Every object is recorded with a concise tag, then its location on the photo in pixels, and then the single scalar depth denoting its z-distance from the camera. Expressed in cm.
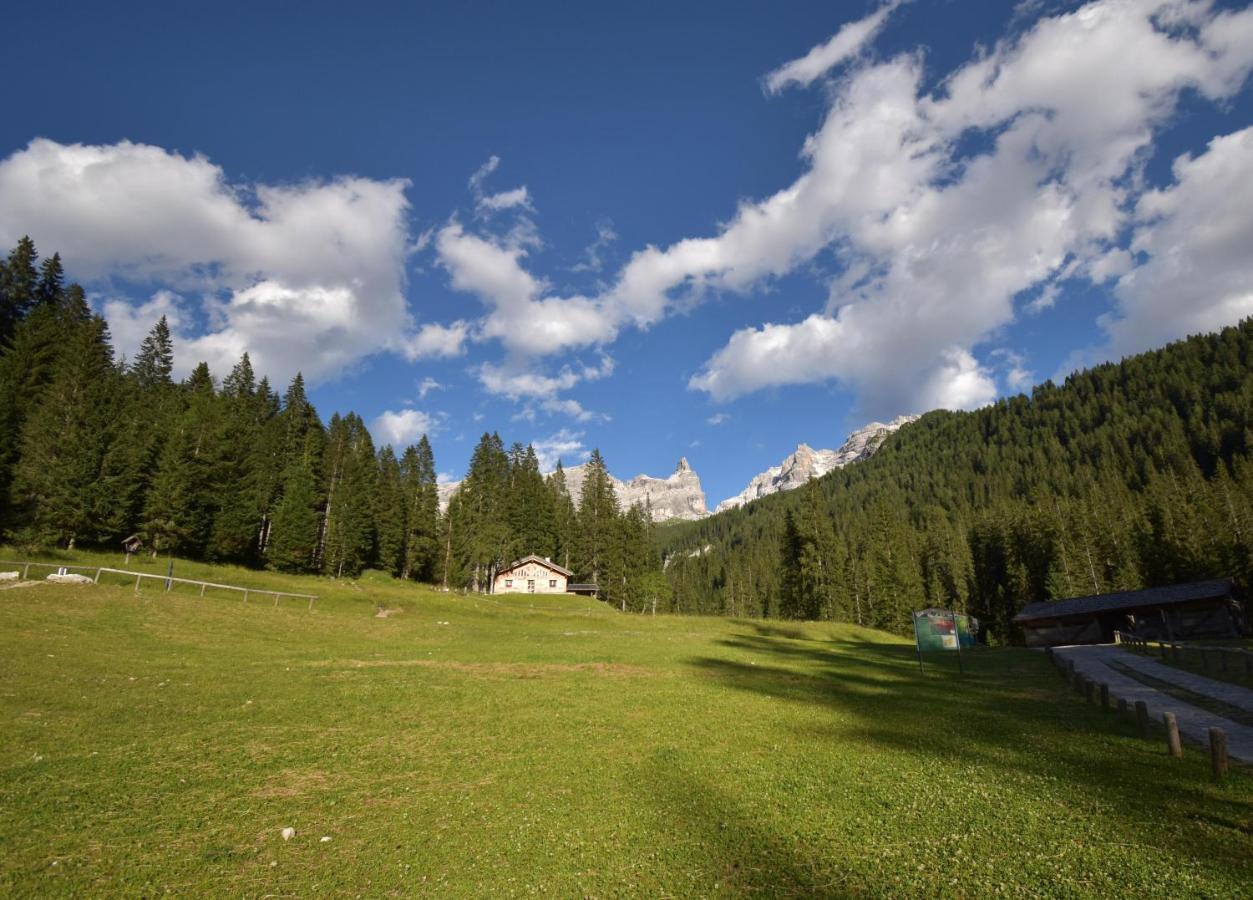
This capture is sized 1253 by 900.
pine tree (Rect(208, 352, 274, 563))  6825
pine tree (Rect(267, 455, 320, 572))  7412
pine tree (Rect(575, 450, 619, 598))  10388
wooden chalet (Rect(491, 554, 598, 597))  9406
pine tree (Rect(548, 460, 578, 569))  10994
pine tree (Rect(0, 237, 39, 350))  7425
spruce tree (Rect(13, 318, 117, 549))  5147
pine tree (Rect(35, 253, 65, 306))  8012
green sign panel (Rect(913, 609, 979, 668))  3288
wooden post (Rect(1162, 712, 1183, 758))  1449
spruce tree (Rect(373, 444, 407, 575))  8906
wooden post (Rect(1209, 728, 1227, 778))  1283
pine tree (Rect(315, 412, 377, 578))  8362
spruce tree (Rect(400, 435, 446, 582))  9244
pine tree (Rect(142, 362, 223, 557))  6094
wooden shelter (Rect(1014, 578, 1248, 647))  5044
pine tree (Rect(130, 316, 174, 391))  9512
